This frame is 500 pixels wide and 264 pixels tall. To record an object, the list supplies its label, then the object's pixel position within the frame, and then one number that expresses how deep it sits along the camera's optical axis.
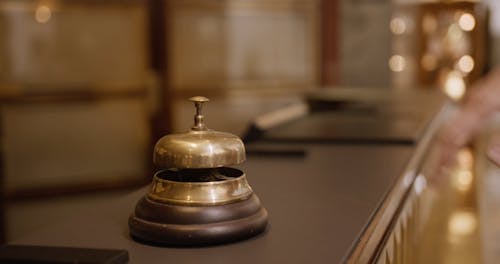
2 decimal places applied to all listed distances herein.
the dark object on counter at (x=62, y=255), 0.87
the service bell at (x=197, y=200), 0.99
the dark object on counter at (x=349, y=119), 2.16
